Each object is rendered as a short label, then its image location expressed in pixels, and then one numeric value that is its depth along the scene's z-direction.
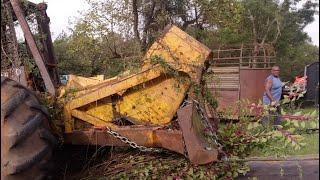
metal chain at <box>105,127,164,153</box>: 3.14
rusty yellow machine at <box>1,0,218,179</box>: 2.91
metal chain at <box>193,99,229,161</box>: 3.13
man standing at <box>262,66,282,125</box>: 5.97
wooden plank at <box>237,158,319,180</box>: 3.97
